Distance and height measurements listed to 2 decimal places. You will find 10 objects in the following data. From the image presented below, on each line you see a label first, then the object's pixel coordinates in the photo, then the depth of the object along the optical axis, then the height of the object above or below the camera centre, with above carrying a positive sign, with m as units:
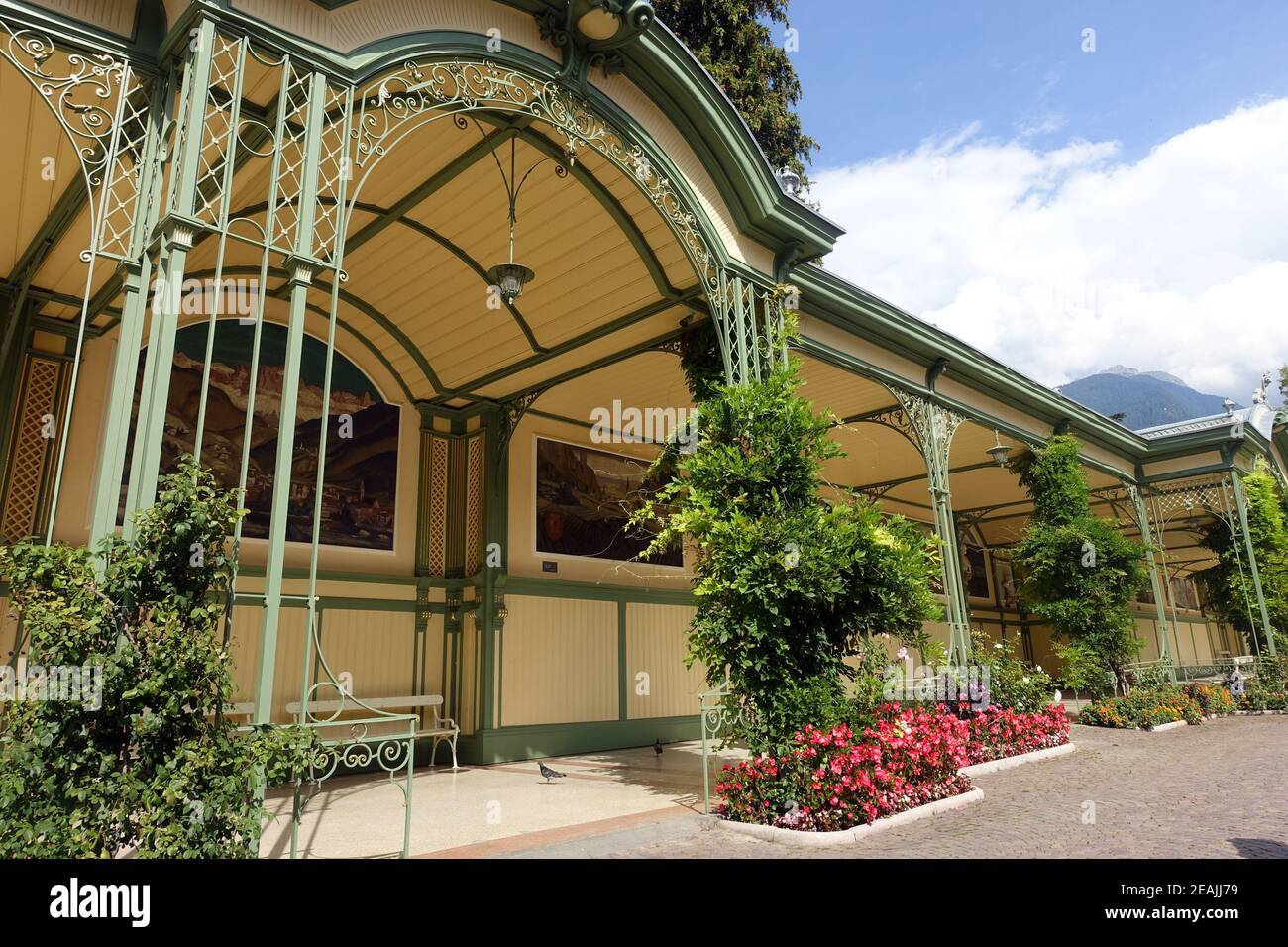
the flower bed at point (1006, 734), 9.50 -0.91
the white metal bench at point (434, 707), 9.98 -0.41
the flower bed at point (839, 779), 6.05 -0.89
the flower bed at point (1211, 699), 15.54 -0.85
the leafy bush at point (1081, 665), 13.67 -0.10
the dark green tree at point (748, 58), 19.03 +14.94
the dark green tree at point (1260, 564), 18.30 +2.08
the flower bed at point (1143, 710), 13.66 -0.93
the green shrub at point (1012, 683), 10.77 -0.30
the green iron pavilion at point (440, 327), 4.93 +3.91
